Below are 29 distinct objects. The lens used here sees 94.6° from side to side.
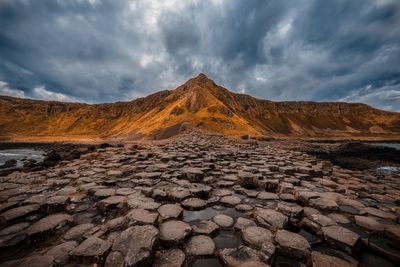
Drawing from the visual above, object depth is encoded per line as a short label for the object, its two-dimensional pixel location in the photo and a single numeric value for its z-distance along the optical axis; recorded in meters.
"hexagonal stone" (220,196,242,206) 3.30
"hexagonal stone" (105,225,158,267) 1.74
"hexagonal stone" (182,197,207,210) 3.10
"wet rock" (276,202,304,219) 2.78
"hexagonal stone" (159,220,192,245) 2.14
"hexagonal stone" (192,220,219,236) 2.36
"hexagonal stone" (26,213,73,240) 2.26
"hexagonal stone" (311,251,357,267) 1.80
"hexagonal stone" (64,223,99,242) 2.26
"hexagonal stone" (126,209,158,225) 2.43
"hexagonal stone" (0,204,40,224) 2.55
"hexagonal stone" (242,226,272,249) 2.14
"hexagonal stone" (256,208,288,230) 2.49
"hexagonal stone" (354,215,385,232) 2.51
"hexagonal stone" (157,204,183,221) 2.69
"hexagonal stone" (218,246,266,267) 1.85
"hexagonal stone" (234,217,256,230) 2.47
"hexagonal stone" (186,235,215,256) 2.00
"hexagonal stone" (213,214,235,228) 2.59
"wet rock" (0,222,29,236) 2.31
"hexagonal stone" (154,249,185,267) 1.81
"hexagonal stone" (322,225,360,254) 2.06
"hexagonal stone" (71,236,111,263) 1.86
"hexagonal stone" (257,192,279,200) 3.50
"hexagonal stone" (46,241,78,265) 1.87
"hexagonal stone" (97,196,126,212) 3.05
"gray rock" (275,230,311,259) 1.96
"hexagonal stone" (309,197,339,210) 3.04
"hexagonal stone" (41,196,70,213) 2.91
